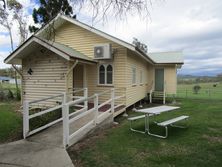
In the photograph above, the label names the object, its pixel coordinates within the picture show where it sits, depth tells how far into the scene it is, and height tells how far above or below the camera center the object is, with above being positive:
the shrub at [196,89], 21.62 -0.99
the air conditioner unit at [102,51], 9.41 +1.42
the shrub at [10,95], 14.44 -1.26
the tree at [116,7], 3.71 +1.43
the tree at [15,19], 13.82 +4.64
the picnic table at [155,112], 5.87 -1.03
